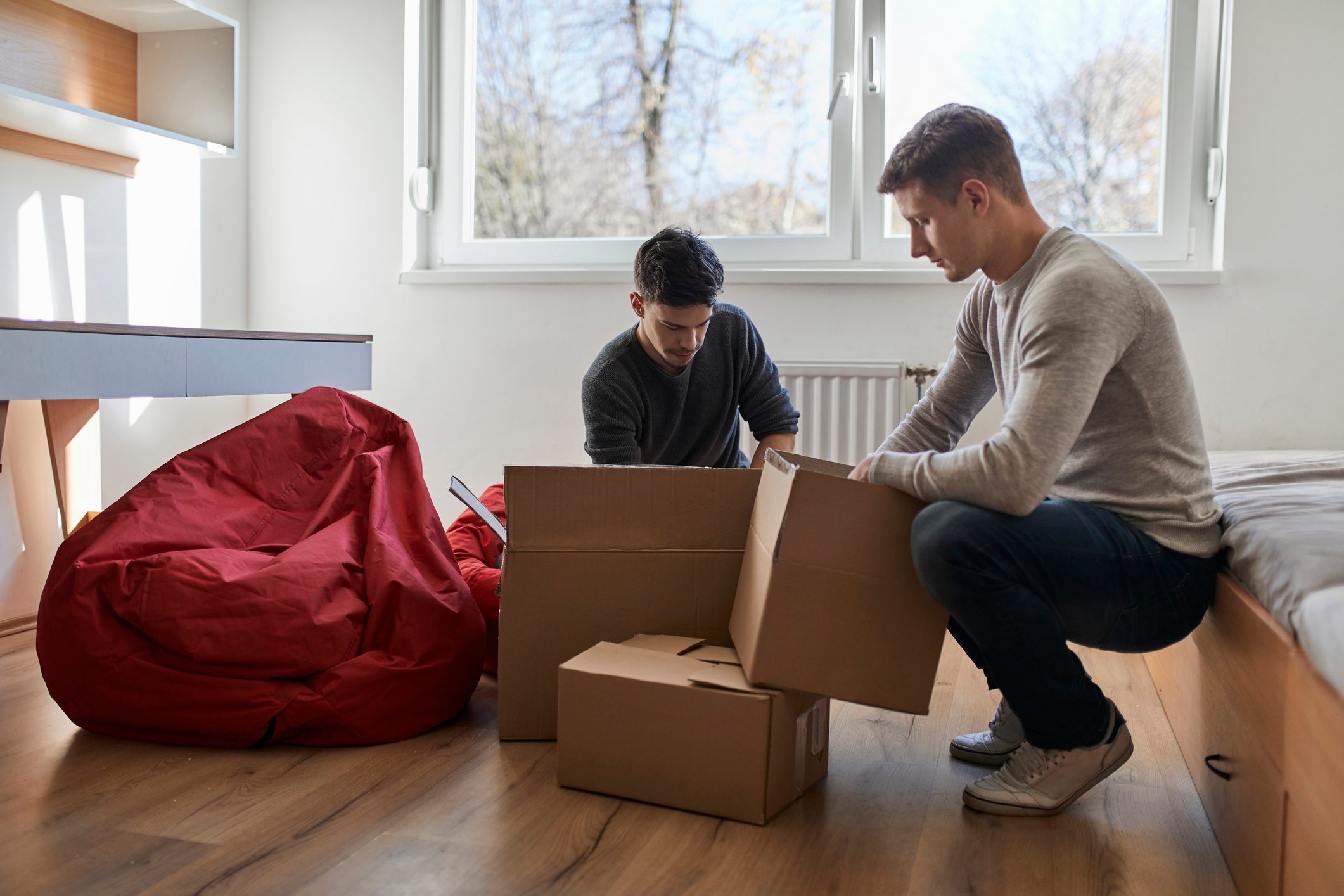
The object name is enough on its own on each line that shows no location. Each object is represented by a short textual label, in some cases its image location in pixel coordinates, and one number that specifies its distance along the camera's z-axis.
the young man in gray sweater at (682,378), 1.73
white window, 2.61
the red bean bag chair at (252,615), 1.50
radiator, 2.62
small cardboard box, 1.30
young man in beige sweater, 1.22
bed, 0.90
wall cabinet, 2.41
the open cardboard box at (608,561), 1.54
